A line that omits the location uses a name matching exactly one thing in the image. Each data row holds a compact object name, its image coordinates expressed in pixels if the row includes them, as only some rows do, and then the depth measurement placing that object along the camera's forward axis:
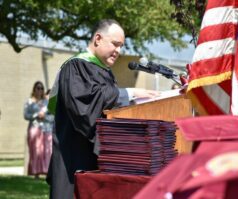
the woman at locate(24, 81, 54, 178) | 16.66
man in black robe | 5.55
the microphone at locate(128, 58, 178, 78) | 5.60
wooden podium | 5.60
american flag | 4.58
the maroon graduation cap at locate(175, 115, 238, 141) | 3.33
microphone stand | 5.71
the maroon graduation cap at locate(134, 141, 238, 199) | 2.93
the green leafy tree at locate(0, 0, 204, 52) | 14.41
